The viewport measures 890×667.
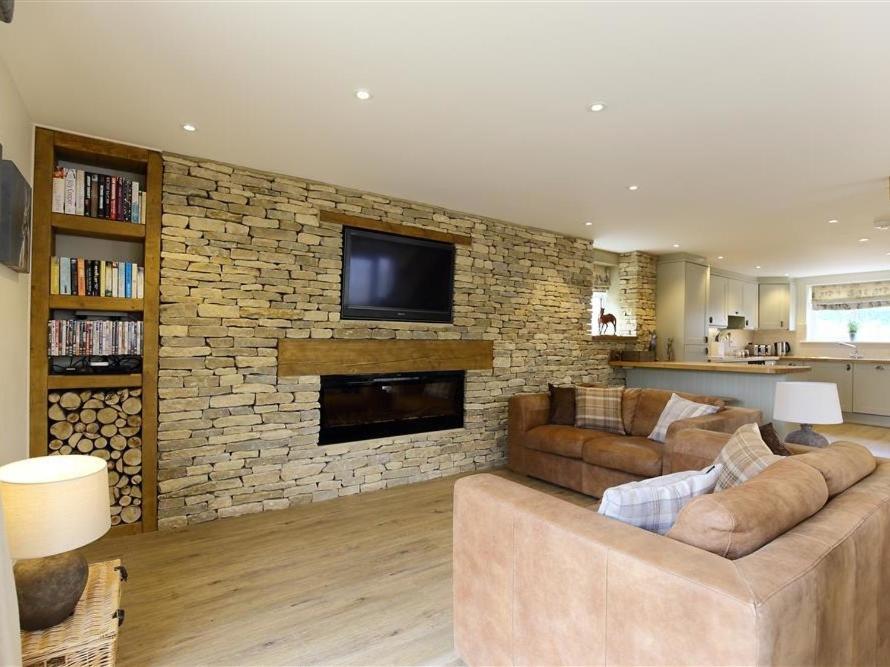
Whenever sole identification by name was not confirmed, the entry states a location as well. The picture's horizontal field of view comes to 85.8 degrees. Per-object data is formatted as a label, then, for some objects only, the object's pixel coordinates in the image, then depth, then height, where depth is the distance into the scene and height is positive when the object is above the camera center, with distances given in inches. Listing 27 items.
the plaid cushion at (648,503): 60.9 -22.1
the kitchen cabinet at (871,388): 282.7 -32.3
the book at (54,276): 113.1 +11.1
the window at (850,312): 330.3 +16.0
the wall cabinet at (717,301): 301.7 +20.1
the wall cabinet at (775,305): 357.7 +21.1
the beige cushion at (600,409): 174.9 -29.0
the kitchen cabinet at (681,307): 258.7 +13.6
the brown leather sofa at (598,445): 139.4 -36.9
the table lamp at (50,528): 56.0 -24.8
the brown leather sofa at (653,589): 40.9 -26.0
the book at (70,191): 115.8 +32.1
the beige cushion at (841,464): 65.3 -19.0
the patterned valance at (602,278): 260.7 +29.2
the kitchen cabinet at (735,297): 325.7 +24.8
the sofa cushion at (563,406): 182.1 -29.1
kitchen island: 183.5 -19.8
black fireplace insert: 155.3 -26.9
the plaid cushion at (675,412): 151.0 -25.9
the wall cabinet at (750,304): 345.1 +21.0
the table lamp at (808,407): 116.0 -18.2
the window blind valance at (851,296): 327.9 +27.6
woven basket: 57.5 -39.4
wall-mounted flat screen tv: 156.7 +17.4
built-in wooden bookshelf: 110.8 +11.4
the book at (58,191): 114.1 +31.6
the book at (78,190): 117.0 +32.6
